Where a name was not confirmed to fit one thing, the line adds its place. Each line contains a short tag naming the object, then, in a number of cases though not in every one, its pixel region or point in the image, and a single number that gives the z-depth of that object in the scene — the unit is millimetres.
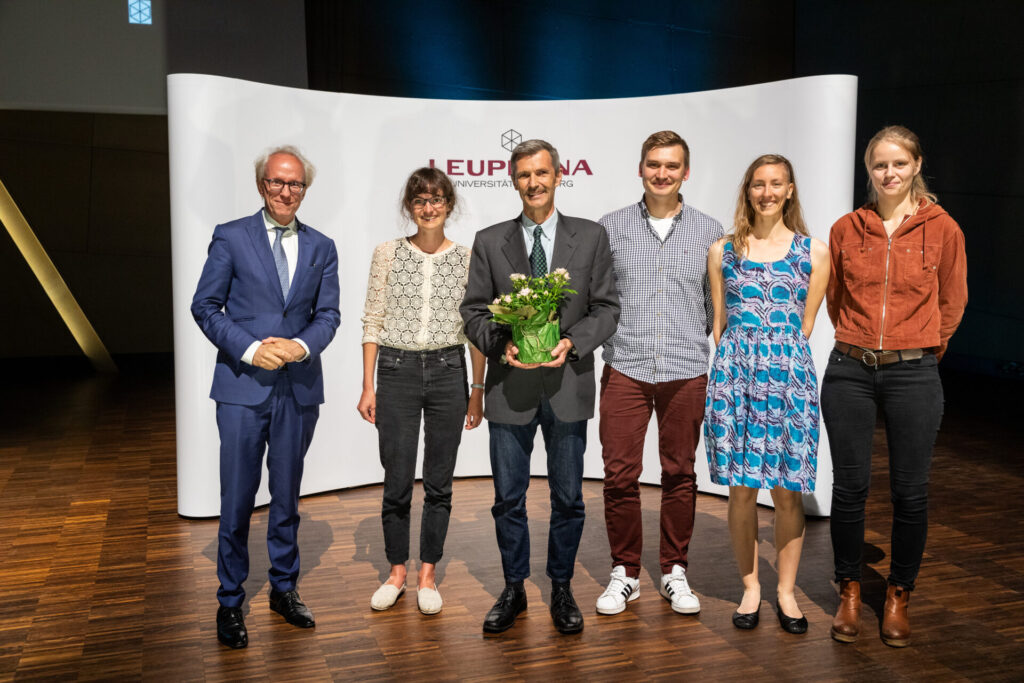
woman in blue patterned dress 3250
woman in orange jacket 3143
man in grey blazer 3289
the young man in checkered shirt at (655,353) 3510
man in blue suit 3297
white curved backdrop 4633
